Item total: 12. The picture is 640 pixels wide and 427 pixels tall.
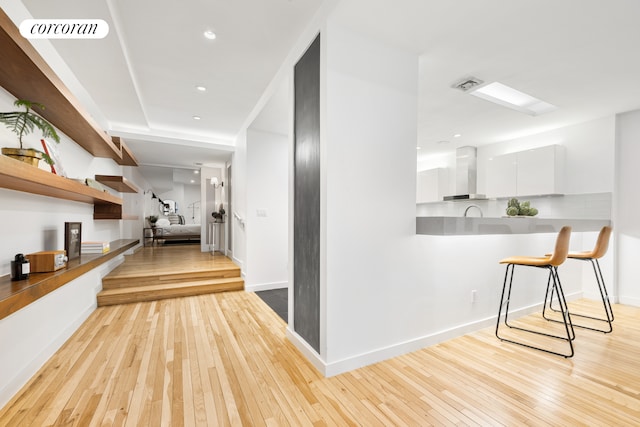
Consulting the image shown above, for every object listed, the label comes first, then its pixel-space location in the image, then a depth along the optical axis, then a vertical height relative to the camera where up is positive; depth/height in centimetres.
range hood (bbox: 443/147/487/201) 545 +85
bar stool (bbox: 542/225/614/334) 278 -33
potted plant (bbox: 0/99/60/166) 157 +53
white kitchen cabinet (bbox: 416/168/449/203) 605 +67
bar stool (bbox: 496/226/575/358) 236 -40
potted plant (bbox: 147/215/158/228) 863 -24
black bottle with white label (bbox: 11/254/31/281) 169 -35
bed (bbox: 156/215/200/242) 878 -63
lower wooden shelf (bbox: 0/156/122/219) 128 +17
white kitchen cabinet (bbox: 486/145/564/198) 411 +68
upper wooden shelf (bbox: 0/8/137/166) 140 +82
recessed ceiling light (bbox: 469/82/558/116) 333 +149
